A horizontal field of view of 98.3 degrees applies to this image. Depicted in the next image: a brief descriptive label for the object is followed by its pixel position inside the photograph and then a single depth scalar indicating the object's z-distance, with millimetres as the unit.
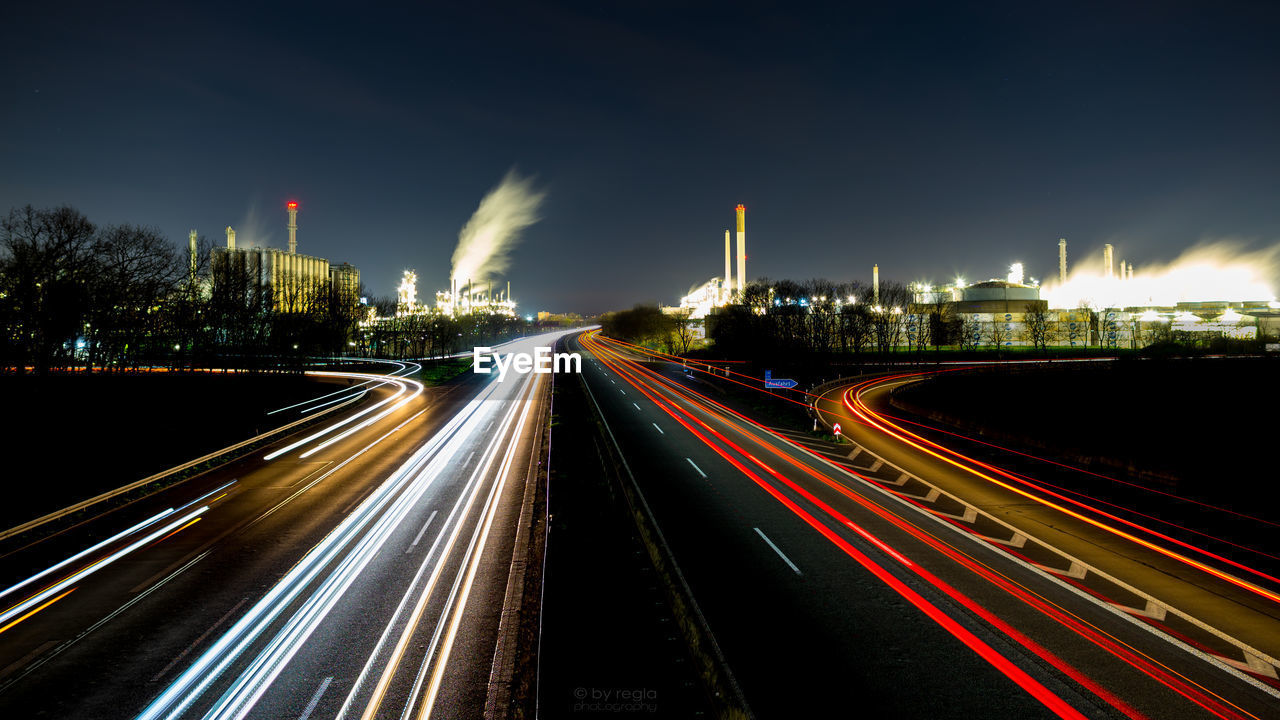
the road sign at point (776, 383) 41791
